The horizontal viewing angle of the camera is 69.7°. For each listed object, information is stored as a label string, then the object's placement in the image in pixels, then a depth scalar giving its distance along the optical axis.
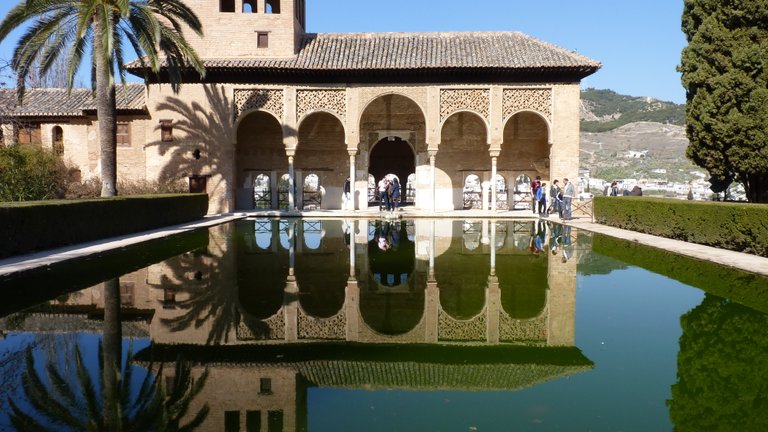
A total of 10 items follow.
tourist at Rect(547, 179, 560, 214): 20.17
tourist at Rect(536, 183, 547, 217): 20.72
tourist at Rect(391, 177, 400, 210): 21.67
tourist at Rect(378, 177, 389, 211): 21.11
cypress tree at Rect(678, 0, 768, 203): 13.84
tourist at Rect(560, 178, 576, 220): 18.41
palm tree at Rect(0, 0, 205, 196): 13.87
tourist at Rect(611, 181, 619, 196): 22.74
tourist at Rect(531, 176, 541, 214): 21.24
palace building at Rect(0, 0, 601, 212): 21.28
